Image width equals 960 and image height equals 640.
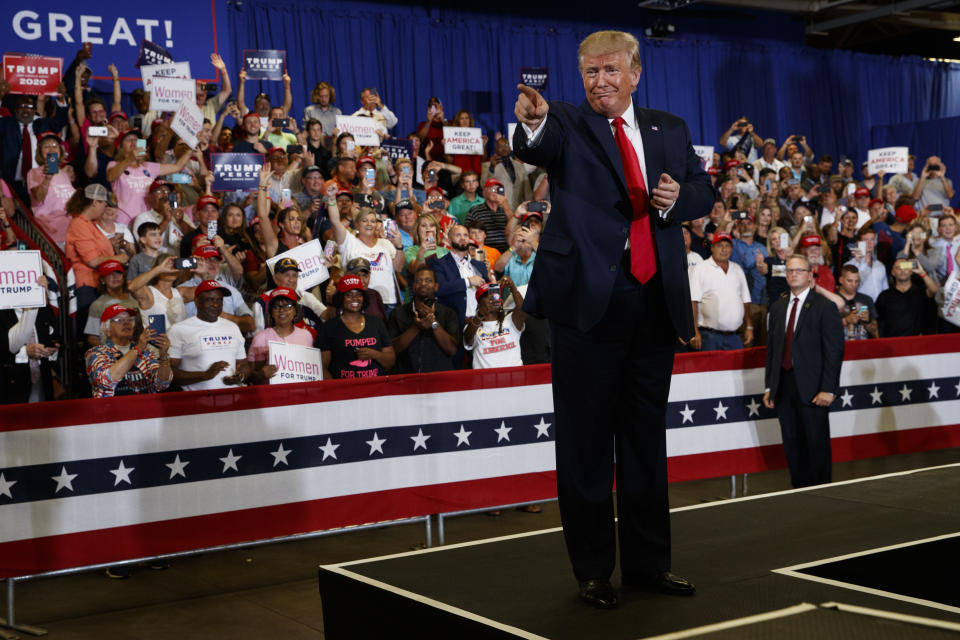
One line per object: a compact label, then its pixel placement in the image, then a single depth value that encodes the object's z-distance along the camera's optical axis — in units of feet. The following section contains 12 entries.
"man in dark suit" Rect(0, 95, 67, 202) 30.76
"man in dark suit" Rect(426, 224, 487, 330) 26.86
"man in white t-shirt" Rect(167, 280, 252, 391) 21.84
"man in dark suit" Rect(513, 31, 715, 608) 9.94
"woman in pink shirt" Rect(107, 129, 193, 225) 29.91
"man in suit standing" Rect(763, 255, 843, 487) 23.73
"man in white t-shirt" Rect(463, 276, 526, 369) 24.89
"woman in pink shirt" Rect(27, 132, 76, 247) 29.17
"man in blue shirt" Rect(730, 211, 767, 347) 33.88
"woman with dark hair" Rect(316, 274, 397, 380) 23.11
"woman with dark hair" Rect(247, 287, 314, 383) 22.90
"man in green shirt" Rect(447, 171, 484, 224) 35.81
